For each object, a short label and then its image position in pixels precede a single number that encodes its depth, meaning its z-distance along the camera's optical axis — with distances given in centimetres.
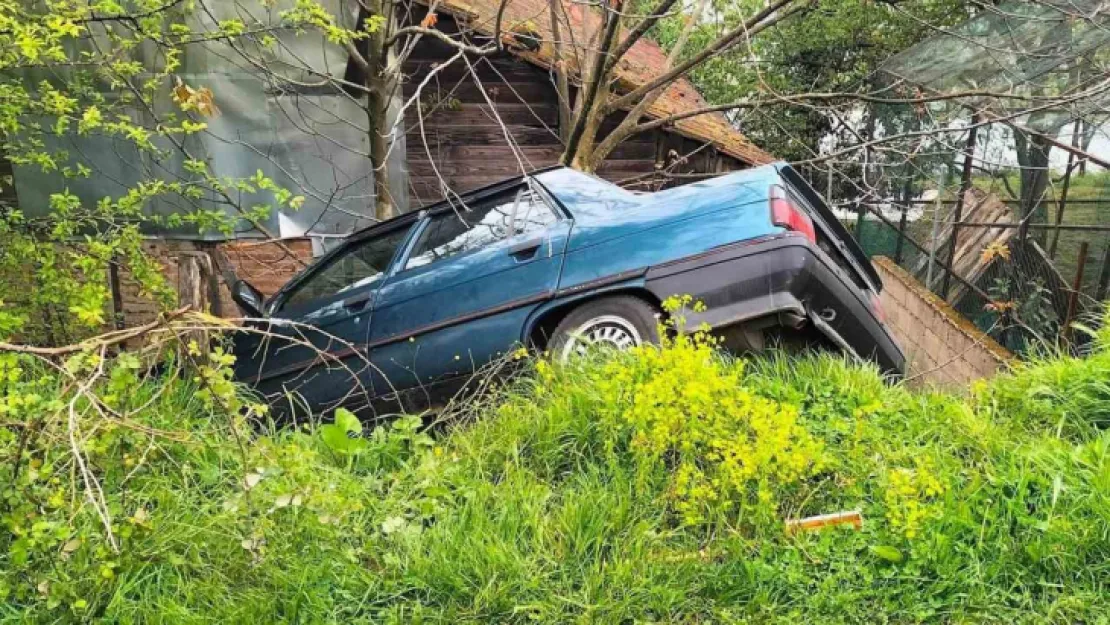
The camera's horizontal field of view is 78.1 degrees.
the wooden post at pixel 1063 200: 595
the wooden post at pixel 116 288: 655
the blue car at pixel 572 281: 370
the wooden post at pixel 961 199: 726
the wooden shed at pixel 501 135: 783
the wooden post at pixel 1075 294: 539
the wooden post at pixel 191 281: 427
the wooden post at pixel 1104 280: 540
